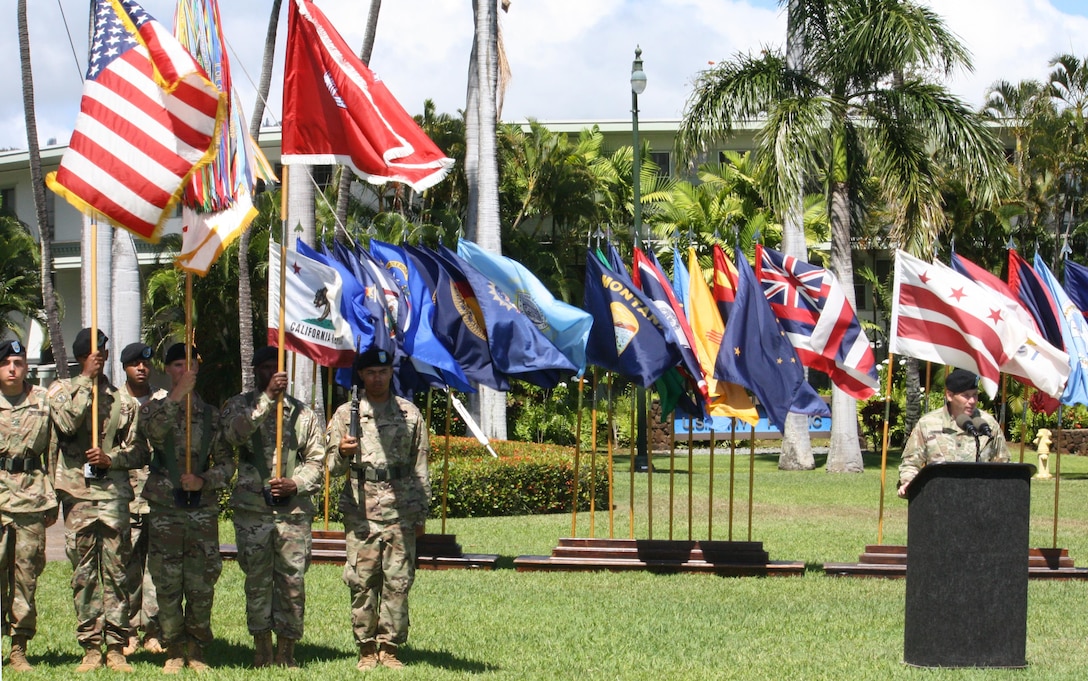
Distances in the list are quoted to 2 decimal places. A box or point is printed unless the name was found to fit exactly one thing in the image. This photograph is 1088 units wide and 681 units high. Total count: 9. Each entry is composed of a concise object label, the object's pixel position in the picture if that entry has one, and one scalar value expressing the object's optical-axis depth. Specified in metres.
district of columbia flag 12.80
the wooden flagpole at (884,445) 13.88
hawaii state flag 13.71
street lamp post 28.55
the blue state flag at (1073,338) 14.00
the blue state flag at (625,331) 12.99
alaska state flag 12.89
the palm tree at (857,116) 24.25
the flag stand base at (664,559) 13.46
